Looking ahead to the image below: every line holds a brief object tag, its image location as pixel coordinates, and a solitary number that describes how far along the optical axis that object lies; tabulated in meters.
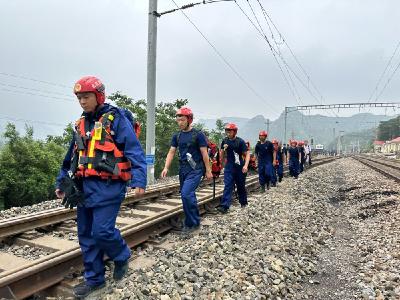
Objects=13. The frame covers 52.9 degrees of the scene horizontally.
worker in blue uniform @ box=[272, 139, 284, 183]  16.71
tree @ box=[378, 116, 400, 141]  123.74
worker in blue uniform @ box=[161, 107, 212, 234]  6.60
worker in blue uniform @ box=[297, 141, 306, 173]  21.10
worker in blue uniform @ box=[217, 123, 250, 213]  8.52
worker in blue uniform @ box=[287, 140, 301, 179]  18.91
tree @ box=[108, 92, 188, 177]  35.16
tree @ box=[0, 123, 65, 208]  21.81
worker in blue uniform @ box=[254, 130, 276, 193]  12.69
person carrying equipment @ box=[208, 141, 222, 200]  9.27
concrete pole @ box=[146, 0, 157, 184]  14.36
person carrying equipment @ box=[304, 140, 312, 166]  24.86
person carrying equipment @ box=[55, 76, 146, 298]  3.80
